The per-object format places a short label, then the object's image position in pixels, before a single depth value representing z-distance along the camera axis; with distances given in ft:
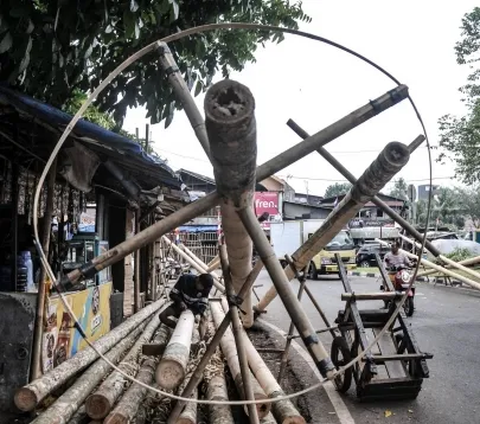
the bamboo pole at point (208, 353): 11.60
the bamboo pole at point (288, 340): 18.34
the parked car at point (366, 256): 97.37
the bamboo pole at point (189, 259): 38.89
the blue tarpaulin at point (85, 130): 14.11
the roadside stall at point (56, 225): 14.15
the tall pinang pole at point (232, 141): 6.17
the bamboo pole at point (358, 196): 9.09
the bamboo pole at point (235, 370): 13.12
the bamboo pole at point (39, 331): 14.07
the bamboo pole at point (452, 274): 32.09
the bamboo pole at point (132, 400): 12.05
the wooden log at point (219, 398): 13.23
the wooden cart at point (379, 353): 18.16
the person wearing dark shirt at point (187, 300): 22.28
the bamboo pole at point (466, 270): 33.66
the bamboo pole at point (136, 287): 35.22
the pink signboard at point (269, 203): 122.94
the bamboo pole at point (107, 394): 12.36
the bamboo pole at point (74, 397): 11.51
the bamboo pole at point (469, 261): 37.22
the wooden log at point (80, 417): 12.64
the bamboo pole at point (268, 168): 8.06
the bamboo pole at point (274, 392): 13.03
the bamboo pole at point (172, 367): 12.73
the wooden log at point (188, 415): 12.25
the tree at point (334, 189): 237.76
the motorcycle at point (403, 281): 38.58
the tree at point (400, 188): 176.86
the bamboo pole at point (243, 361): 11.62
